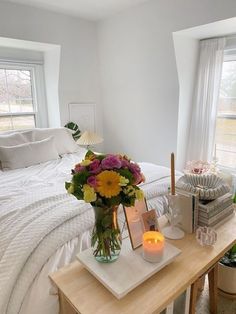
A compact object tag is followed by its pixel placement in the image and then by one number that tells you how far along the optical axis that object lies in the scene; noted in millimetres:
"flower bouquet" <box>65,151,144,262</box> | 828
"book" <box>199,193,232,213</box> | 1194
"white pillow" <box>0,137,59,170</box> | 2322
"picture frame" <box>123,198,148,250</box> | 1036
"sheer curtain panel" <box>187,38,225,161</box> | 2645
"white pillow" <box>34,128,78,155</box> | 2775
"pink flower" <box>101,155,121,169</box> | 853
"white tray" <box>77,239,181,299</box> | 852
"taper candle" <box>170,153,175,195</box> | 1200
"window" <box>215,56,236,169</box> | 2666
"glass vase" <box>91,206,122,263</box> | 898
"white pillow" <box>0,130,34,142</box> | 2494
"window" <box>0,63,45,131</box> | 3080
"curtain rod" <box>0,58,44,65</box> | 2946
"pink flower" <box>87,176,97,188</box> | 824
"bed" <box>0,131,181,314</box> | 1059
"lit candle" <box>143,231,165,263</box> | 952
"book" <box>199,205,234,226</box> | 1206
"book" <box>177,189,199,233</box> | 1172
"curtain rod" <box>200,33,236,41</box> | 2493
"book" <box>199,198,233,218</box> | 1198
